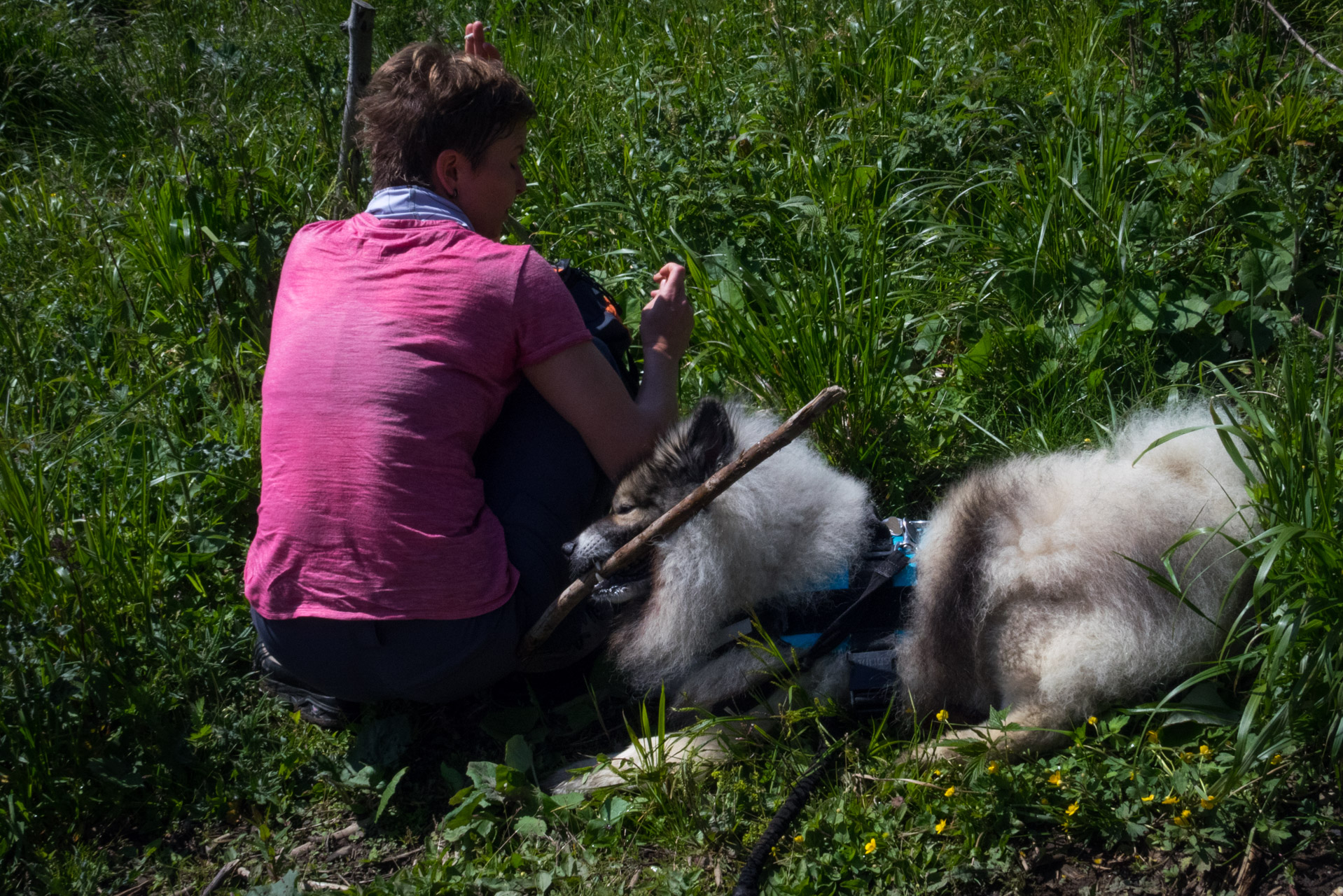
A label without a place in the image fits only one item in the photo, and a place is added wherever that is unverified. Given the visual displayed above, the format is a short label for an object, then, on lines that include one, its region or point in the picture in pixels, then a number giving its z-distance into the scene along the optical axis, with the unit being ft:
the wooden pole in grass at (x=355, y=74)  11.50
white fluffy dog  6.89
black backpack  8.85
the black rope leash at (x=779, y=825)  6.58
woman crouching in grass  7.39
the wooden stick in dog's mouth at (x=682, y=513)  6.33
